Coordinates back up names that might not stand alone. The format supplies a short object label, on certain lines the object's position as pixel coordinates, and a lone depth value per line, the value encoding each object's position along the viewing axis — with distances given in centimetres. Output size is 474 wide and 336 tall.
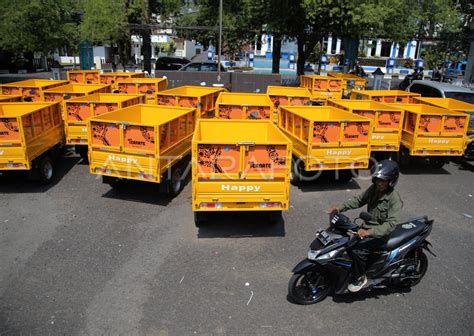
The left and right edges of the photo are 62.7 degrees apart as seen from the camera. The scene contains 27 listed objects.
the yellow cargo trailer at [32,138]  845
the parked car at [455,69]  3752
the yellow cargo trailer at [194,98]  1241
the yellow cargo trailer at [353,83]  1939
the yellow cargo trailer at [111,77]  1797
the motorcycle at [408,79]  2480
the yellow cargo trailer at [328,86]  1861
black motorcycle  480
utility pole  2139
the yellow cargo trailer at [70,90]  1188
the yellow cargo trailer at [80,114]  1030
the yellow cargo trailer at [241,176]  666
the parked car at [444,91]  1382
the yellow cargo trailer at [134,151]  797
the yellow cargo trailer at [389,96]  1428
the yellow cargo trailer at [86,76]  1827
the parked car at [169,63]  3139
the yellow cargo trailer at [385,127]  1073
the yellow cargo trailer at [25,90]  1311
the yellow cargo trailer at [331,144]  898
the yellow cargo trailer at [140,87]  1565
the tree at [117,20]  2577
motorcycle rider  463
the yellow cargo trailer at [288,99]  1363
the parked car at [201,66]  2547
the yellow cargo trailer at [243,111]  1145
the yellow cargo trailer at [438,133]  1050
